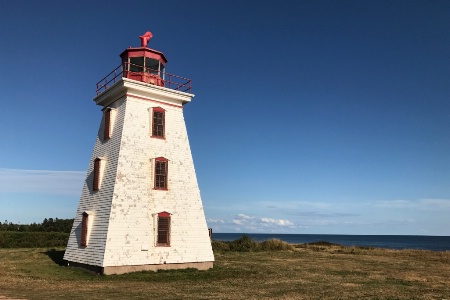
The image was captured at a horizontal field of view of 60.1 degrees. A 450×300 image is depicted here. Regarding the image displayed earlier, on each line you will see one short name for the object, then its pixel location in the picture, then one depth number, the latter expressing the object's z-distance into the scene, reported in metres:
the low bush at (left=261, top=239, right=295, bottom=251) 43.01
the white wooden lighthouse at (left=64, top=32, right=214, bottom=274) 20.86
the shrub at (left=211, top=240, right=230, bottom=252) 41.00
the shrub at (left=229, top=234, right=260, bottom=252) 41.69
